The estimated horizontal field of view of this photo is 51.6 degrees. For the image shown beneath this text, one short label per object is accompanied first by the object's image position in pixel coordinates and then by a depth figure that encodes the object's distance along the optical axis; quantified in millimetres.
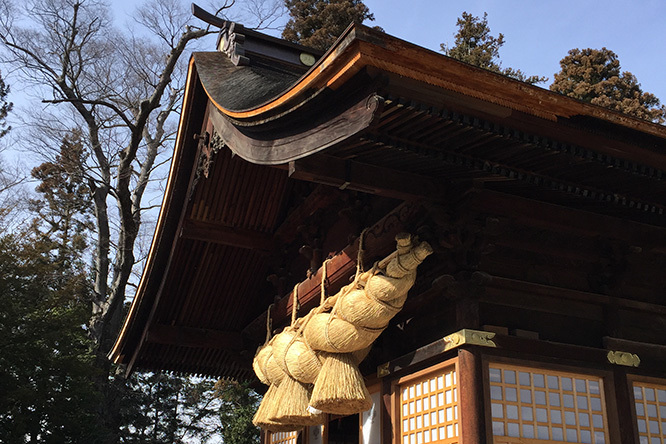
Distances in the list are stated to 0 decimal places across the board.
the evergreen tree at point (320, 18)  19078
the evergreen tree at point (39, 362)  12562
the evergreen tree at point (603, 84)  16266
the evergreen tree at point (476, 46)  19203
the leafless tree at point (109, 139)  16484
